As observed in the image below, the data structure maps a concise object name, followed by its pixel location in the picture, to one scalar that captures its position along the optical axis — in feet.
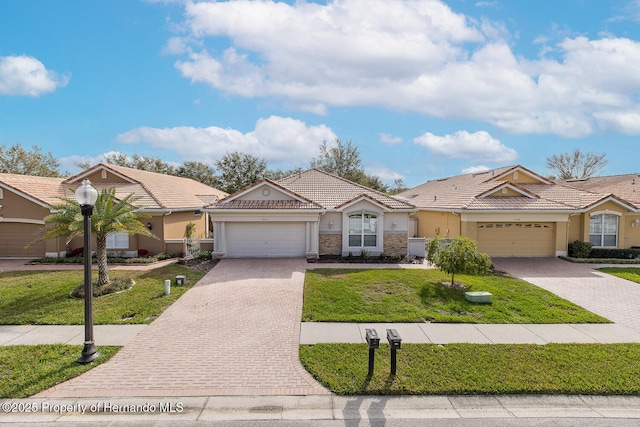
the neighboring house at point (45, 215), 60.34
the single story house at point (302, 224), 59.31
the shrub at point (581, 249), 63.05
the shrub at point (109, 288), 38.24
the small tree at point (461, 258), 40.57
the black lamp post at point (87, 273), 24.02
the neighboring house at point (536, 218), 62.59
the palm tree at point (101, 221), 38.84
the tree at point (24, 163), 117.74
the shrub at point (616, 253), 63.62
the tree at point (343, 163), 147.96
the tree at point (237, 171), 142.20
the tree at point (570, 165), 146.61
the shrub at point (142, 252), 61.67
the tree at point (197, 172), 155.74
